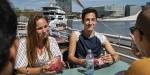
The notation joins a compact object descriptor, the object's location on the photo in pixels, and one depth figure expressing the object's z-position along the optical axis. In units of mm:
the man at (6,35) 555
